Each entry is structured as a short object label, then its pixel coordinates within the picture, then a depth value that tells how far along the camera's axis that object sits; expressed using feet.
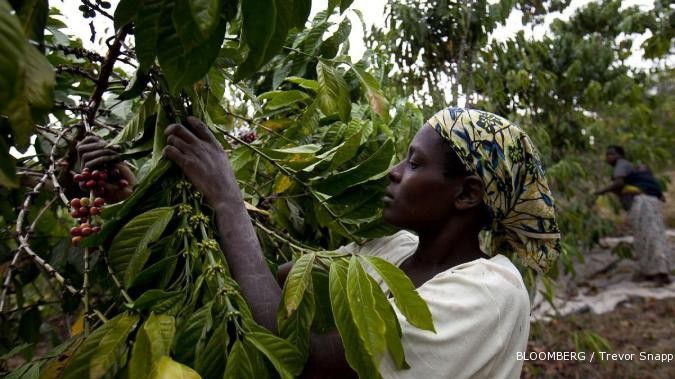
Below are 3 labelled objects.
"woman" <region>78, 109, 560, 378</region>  3.27
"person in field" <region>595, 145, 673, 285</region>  19.74
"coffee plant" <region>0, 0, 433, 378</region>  2.28
